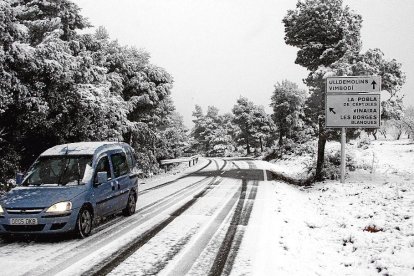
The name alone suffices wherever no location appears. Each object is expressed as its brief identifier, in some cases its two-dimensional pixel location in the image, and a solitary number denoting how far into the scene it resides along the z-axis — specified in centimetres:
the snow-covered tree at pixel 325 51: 1806
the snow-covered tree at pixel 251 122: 6881
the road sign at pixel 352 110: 1614
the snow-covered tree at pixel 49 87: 1149
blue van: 730
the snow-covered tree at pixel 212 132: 8012
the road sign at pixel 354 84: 1593
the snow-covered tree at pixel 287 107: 5372
